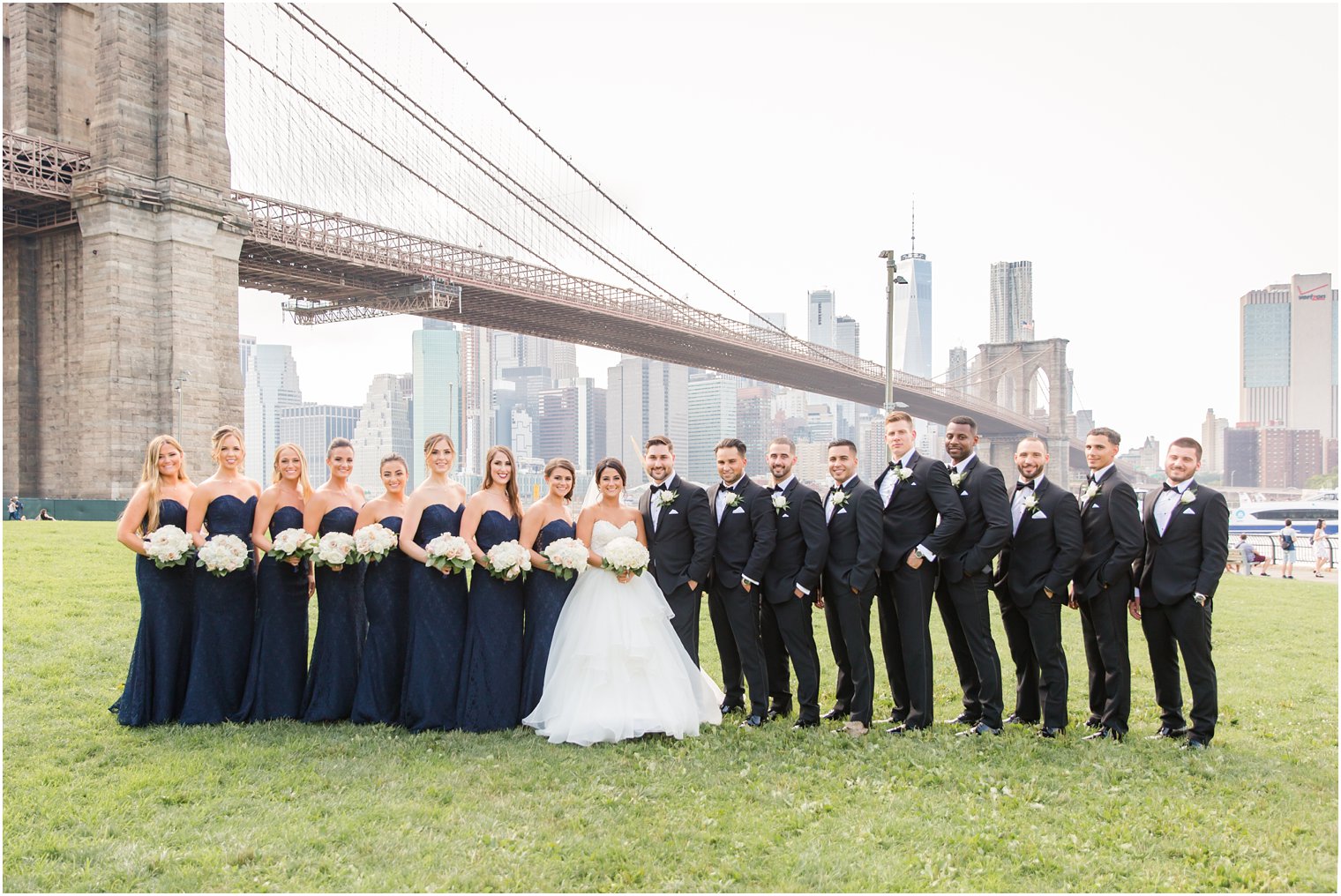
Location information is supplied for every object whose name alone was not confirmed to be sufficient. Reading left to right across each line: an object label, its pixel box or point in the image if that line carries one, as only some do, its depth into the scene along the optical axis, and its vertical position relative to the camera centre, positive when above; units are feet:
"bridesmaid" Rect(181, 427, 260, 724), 20.95 -3.66
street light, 59.11 +8.46
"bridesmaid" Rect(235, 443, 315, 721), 21.27 -3.76
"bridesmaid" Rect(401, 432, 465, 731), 20.83 -3.80
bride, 20.11 -4.94
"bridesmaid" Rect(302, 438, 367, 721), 21.35 -3.91
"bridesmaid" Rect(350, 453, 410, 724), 21.18 -4.05
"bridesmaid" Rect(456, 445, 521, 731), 20.93 -4.05
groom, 21.99 -2.17
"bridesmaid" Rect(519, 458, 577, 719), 21.29 -3.23
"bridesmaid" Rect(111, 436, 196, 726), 20.77 -3.74
